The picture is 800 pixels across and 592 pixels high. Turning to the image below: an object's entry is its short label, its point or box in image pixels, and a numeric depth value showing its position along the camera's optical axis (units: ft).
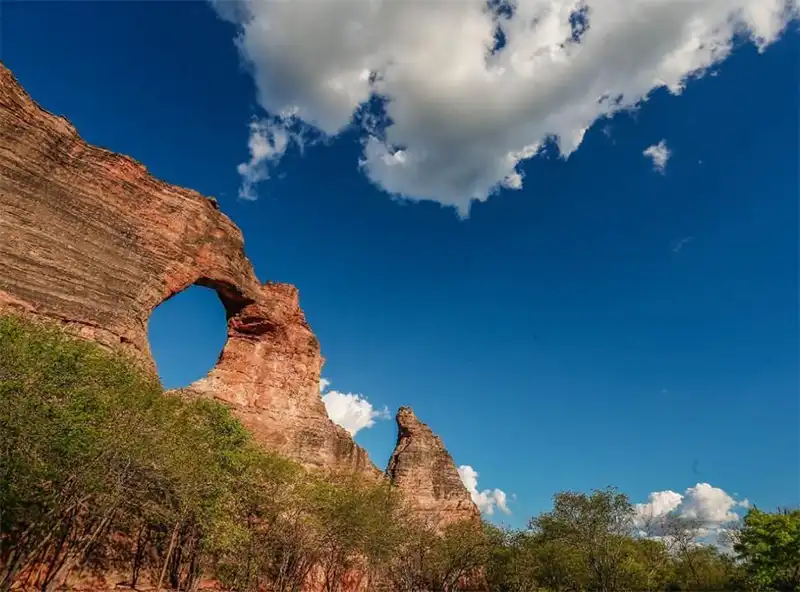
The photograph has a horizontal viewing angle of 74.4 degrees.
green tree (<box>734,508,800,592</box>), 144.87
